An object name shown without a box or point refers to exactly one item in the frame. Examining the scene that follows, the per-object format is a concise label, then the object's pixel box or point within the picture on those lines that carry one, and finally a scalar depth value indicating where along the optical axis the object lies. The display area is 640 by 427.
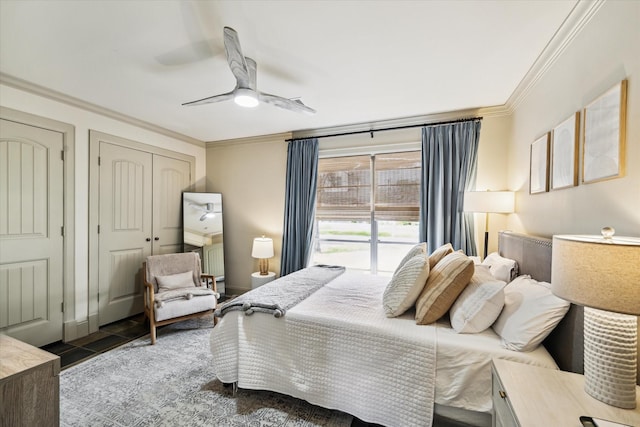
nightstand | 0.90
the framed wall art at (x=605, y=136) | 1.23
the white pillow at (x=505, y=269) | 2.08
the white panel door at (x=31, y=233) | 2.47
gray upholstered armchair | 2.81
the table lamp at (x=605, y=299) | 0.83
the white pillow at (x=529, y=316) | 1.35
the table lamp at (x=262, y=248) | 3.84
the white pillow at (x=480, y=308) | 1.56
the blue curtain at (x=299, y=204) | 3.89
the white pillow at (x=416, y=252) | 2.12
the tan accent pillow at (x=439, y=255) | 2.20
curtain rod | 3.17
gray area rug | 1.77
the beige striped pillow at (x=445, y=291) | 1.68
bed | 1.42
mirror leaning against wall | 4.09
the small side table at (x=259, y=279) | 3.88
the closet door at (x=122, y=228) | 3.20
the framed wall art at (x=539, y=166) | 1.98
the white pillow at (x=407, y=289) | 1.80
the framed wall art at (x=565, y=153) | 1.59
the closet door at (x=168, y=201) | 3.78
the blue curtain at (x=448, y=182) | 3.13
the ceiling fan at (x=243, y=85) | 1.64
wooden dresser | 1.17
